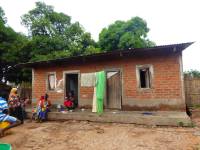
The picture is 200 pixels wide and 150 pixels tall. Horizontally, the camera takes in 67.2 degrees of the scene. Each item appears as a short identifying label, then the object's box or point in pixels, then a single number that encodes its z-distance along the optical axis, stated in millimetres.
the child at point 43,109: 7411
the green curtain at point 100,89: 6842
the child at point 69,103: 8091
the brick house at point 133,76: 6818
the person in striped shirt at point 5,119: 4827
